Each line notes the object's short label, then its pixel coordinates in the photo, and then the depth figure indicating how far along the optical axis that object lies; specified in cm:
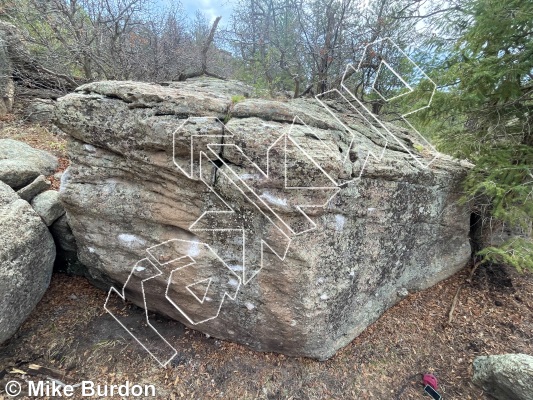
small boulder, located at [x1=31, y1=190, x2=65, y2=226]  361
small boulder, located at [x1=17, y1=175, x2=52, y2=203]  371
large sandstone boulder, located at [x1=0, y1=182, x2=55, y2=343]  297
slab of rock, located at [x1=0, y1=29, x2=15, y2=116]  616
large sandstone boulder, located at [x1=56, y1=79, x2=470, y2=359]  257
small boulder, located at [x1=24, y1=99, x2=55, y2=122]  638
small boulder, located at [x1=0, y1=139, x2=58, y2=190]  378
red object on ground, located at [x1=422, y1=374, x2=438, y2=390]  318
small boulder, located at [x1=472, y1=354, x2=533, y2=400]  274
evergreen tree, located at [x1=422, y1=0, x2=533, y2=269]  311
